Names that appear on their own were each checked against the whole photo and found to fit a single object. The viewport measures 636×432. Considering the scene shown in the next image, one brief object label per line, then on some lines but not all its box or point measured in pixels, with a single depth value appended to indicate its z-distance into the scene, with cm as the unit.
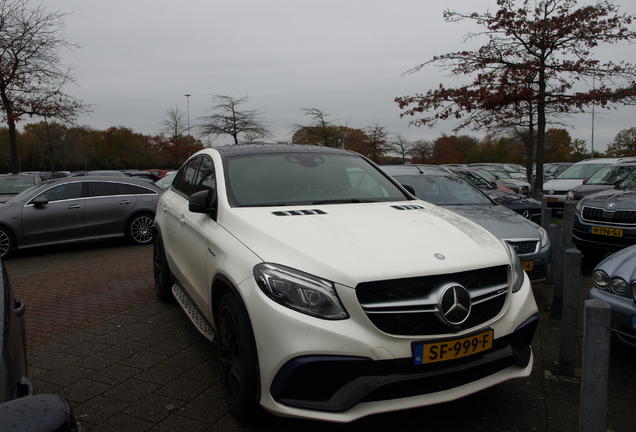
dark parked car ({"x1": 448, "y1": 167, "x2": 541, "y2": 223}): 796
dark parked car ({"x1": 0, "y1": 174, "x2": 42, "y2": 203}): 1220
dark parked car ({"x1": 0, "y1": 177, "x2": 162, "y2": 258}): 923
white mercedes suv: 240
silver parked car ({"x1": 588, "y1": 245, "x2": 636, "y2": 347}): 351
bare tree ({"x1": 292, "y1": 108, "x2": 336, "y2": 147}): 2952
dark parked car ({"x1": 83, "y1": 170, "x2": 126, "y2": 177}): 2307
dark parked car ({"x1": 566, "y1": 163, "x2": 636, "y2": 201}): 998
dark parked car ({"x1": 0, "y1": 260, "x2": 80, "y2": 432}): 99
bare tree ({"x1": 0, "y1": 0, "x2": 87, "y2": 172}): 1634
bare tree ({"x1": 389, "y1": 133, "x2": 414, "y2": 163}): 4264
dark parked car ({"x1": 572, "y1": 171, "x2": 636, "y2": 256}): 685
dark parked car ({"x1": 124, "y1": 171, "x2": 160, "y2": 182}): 2331
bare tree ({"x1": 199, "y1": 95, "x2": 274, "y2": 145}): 3111
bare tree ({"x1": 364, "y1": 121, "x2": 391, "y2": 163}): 3375
